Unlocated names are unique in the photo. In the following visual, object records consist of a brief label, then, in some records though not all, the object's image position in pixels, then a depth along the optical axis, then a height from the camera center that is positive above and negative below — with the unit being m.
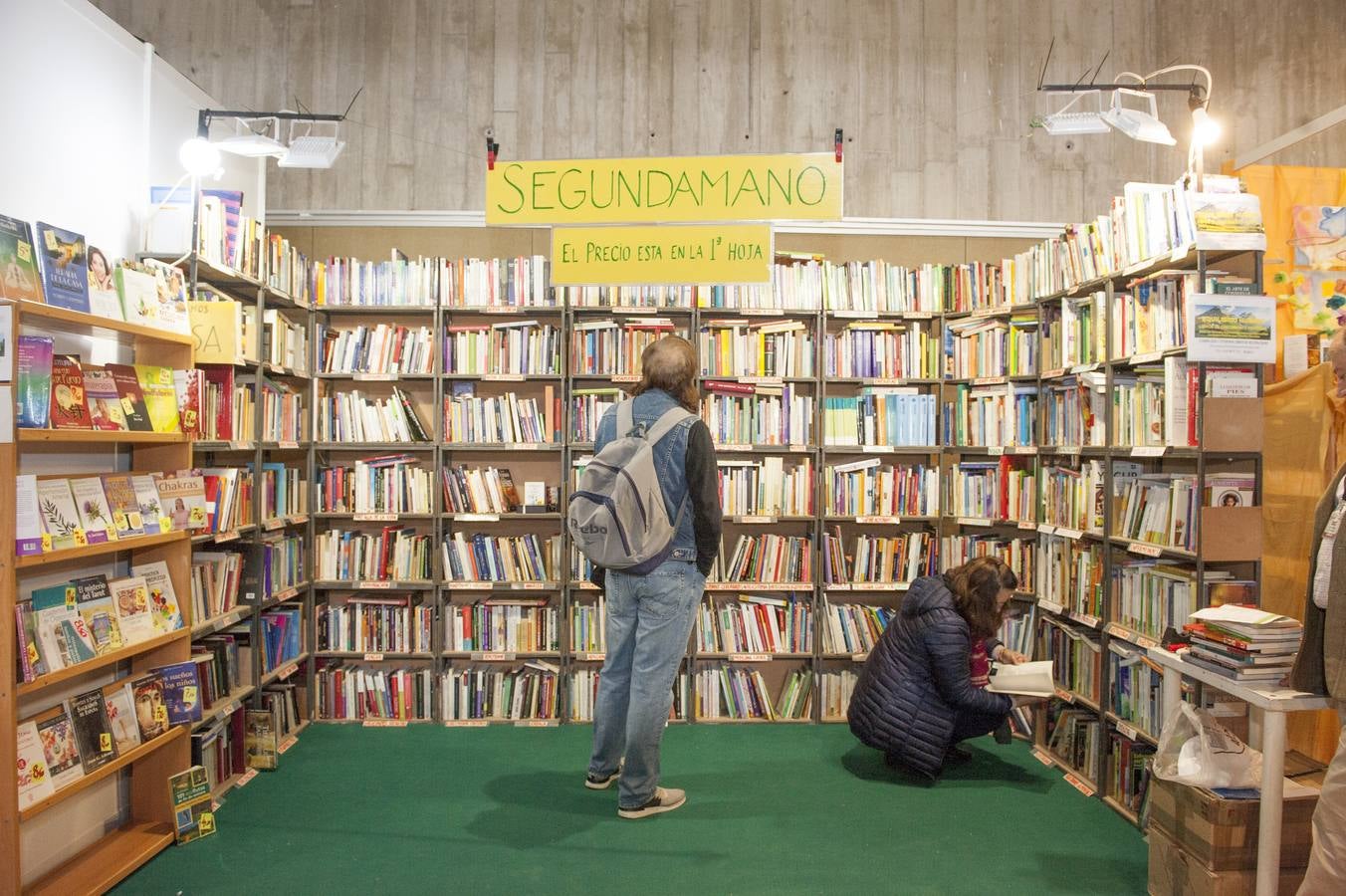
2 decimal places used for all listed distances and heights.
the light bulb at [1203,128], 3.56 +1.35
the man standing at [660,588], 3.29 -0.54
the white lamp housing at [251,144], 3.82 +1.34
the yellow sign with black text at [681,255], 3.23 +0.73
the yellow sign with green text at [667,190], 3.20 +0.98
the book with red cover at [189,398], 3.30 +0.18
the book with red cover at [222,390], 3.77 +0.24
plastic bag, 2.67 -0.95
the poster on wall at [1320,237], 4.22 +1.07
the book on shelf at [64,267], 2.68 +0.56
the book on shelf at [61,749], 2.64 -0.95
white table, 2.36 -0.85
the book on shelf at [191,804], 3.21 -1.36
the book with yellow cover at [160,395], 3.14 +0.18
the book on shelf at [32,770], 2.51 -0.96
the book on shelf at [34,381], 2.50 +0.18
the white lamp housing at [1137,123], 3.77 +1.45
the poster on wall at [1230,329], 3.22 +0.47
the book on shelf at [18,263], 2.49 +0.53
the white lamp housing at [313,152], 4.04 +1.39
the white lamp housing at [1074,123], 3.85 +1.48
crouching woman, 3.69 -0.97
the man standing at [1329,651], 2.17 -0.54
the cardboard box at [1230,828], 2.54 -1.12
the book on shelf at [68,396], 2.66 +0.15
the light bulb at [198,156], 3.51 +1.18
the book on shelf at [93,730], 2.78 -0.94
